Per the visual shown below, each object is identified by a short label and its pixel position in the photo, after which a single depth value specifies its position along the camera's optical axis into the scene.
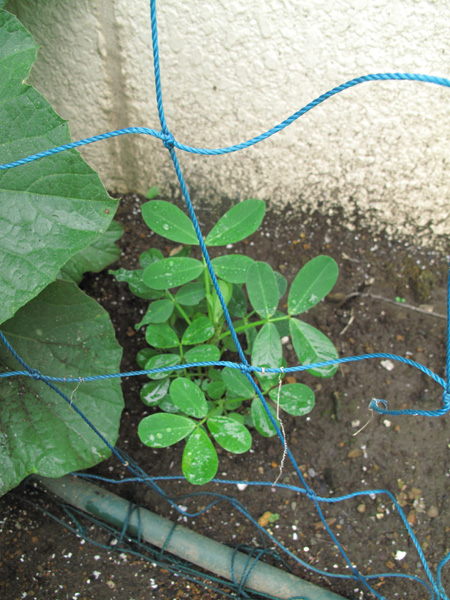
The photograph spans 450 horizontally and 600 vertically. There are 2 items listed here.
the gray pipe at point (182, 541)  0.42
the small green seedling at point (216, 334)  0.36
